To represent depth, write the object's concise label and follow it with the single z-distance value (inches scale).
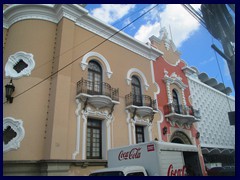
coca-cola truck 269.6
